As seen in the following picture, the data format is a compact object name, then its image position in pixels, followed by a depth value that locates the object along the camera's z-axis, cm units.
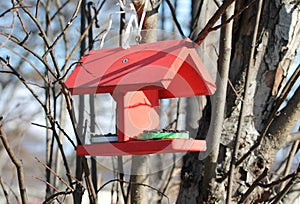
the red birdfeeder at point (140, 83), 311
